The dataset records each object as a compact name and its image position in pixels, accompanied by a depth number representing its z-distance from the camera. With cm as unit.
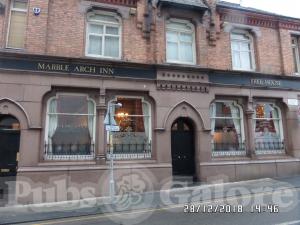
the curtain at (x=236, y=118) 1111
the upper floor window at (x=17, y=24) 907
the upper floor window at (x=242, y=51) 1157
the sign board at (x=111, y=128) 777
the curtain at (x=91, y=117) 934
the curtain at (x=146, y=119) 988
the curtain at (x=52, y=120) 888
